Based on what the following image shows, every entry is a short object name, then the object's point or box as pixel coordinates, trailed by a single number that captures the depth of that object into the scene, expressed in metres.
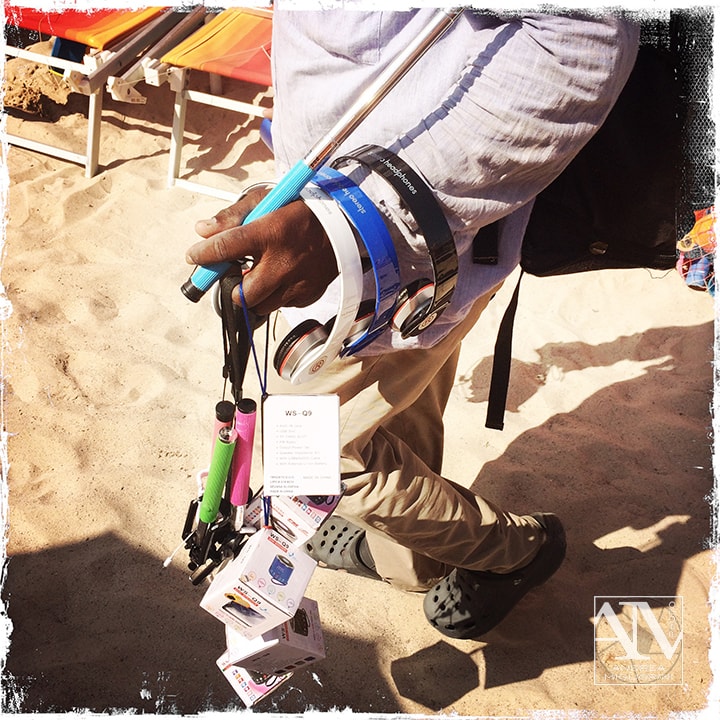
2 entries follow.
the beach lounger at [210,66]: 3.49
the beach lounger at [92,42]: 3.45
